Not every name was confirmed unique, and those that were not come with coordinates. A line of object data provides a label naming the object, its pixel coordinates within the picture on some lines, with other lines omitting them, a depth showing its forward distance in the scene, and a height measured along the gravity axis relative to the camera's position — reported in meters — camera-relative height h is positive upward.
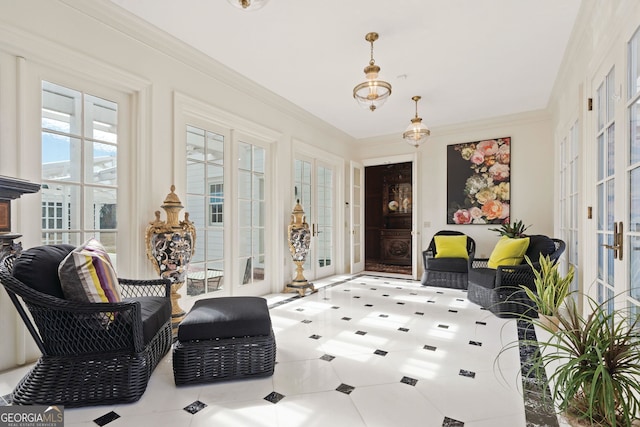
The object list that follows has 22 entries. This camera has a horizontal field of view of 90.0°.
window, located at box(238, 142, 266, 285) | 4.11 +0.04
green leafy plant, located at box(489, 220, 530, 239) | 4.68 -0.23
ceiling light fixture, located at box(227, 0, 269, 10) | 1.92 +1.27
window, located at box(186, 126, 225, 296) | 3.48 +0.10
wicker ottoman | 2.00 -0.85
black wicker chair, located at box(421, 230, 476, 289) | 4.79 -0.87
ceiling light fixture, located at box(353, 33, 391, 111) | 2.85 +1.13
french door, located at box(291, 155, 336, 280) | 5.31 +0.12
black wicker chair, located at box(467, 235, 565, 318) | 3.53 -0.75
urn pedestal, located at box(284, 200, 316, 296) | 4.52 -0.41
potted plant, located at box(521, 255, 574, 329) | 2.22 -0.53
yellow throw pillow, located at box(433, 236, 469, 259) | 5.02 -0.52
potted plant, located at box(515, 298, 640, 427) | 1.06 -0.57
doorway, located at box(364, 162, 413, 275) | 7.89 -0.03
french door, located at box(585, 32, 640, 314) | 1.77 +0.25
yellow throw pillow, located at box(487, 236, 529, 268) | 3.81 -0.46
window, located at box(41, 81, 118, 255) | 2.39 +0.38
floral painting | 5.21 +0.55
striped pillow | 1.77 -0.36
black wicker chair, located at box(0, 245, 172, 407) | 1.72 -0.77
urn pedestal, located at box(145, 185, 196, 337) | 2.76 -0.28
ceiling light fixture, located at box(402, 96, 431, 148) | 4.21 +1.09
